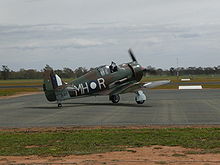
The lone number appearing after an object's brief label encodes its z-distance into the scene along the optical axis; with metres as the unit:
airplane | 28.58
